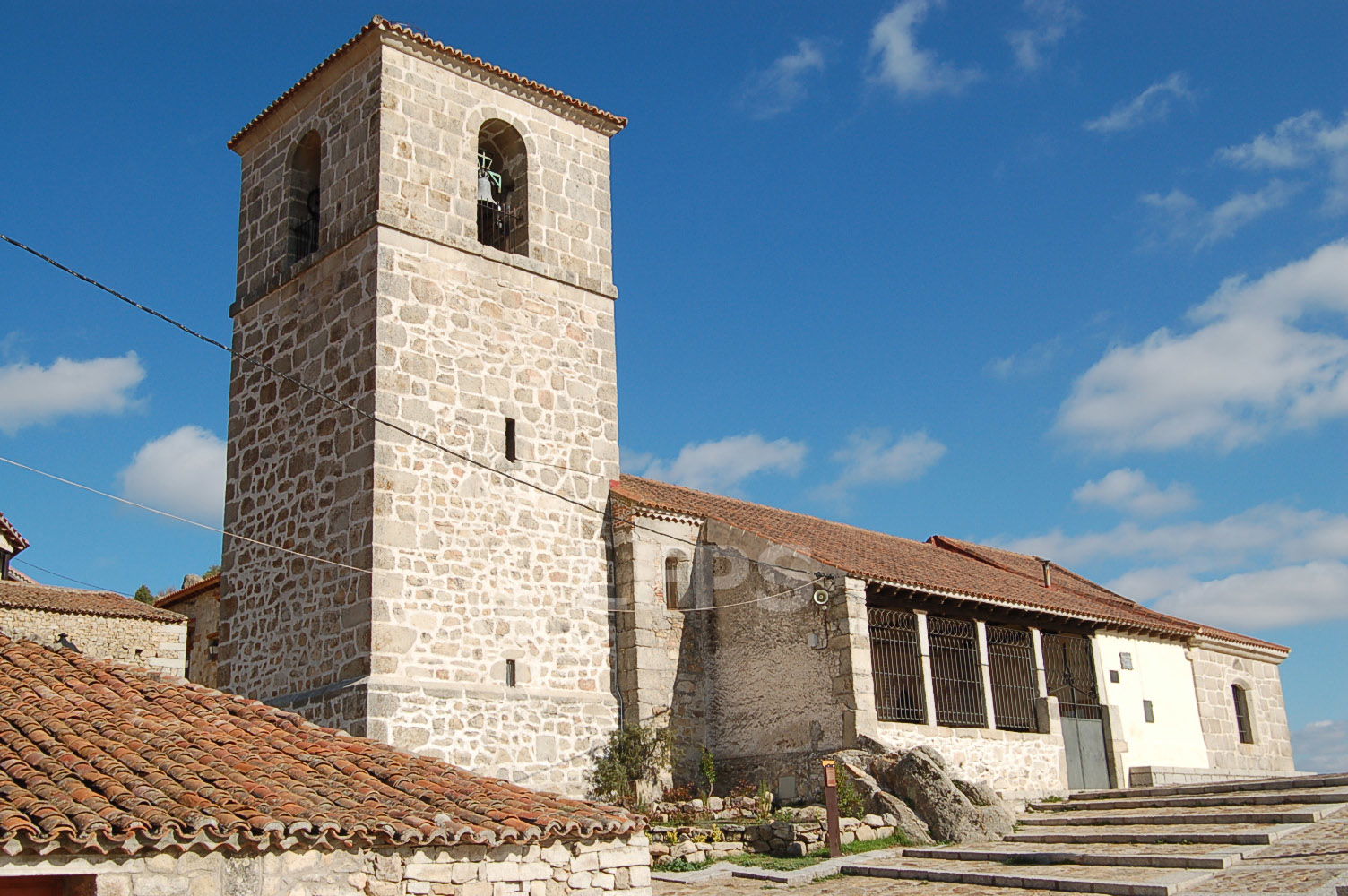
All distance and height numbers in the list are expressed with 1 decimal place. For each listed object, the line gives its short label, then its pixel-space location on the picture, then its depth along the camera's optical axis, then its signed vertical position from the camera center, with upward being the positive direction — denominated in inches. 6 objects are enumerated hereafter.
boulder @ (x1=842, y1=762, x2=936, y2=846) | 565.0 -7.2
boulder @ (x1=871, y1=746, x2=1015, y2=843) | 564.4 -5.0
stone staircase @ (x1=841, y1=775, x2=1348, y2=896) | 454.9 -26.5
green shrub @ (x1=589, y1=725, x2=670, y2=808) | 596.4 +18.4
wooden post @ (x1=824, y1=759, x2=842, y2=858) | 521.7 -5.6
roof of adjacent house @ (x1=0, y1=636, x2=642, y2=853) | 281.7 +10.0
